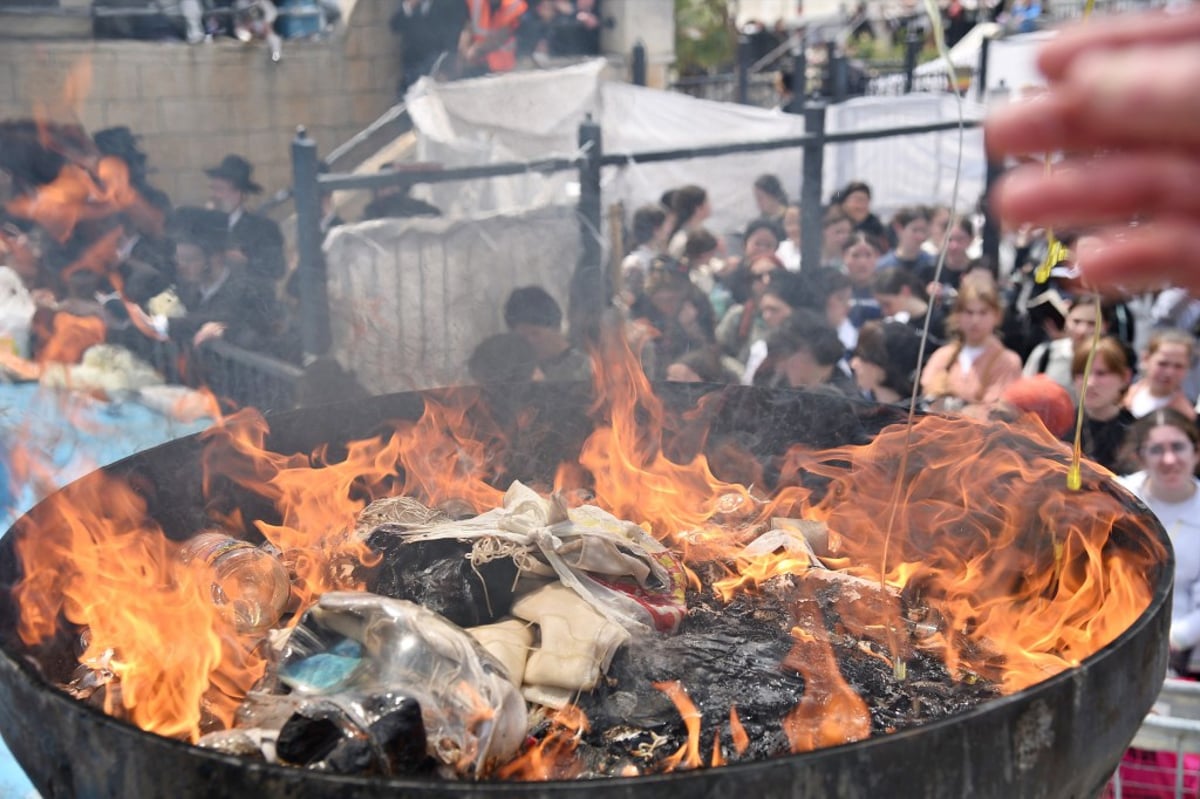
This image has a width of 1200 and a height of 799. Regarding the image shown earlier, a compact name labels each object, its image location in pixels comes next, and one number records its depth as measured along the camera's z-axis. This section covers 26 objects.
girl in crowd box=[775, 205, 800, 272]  8.81
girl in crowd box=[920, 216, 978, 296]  8.10
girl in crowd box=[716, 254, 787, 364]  6.90
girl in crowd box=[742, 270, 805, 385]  6.54
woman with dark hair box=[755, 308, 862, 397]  5.64
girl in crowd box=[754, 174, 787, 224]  9.23
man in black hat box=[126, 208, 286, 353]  6.40
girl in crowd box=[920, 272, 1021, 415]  5.81
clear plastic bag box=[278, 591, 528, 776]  2.33
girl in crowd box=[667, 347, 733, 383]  5.78
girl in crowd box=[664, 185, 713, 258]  8.41
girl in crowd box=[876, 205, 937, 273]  7.93
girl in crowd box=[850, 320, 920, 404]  5.59
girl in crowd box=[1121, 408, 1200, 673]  4.24
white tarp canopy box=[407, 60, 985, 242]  9.29
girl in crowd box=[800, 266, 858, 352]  6.90
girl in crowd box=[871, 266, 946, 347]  7.01
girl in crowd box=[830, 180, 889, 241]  8.55
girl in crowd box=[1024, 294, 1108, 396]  5.92
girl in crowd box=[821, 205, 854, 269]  8.32
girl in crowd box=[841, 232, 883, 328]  7.44
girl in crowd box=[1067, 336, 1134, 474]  5.16
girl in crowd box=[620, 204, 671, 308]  7.41
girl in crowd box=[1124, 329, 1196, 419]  5.26
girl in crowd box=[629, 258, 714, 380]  6.71
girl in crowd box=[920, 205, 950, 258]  8.76
